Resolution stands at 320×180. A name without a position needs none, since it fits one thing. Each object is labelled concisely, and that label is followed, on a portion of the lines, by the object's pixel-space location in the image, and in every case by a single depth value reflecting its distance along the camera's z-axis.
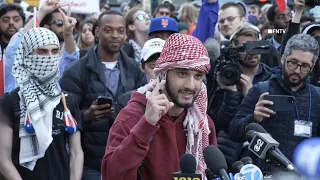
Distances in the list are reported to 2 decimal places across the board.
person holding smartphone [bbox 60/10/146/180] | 8.27
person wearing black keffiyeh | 7.11
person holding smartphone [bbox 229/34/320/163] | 7.08
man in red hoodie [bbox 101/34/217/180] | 4.93
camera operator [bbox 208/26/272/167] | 8.18
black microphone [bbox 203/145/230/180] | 4.35
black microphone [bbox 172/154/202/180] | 4.24
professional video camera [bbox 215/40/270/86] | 8.27
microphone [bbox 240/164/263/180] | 4.23
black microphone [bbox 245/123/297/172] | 4.19
